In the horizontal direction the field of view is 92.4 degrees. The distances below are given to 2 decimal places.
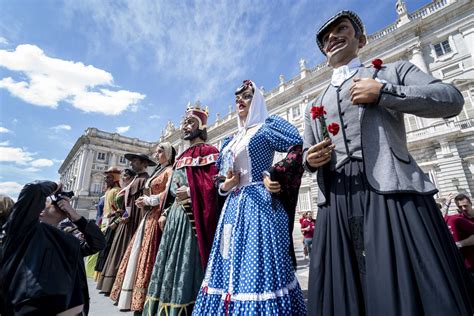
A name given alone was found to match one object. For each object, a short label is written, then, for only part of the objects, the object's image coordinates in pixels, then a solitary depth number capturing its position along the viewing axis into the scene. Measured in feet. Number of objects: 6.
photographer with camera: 5.23
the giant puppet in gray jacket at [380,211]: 2.78
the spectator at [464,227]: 10.12
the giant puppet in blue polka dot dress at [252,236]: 4.65
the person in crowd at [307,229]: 27.78
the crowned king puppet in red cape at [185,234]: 6.47
